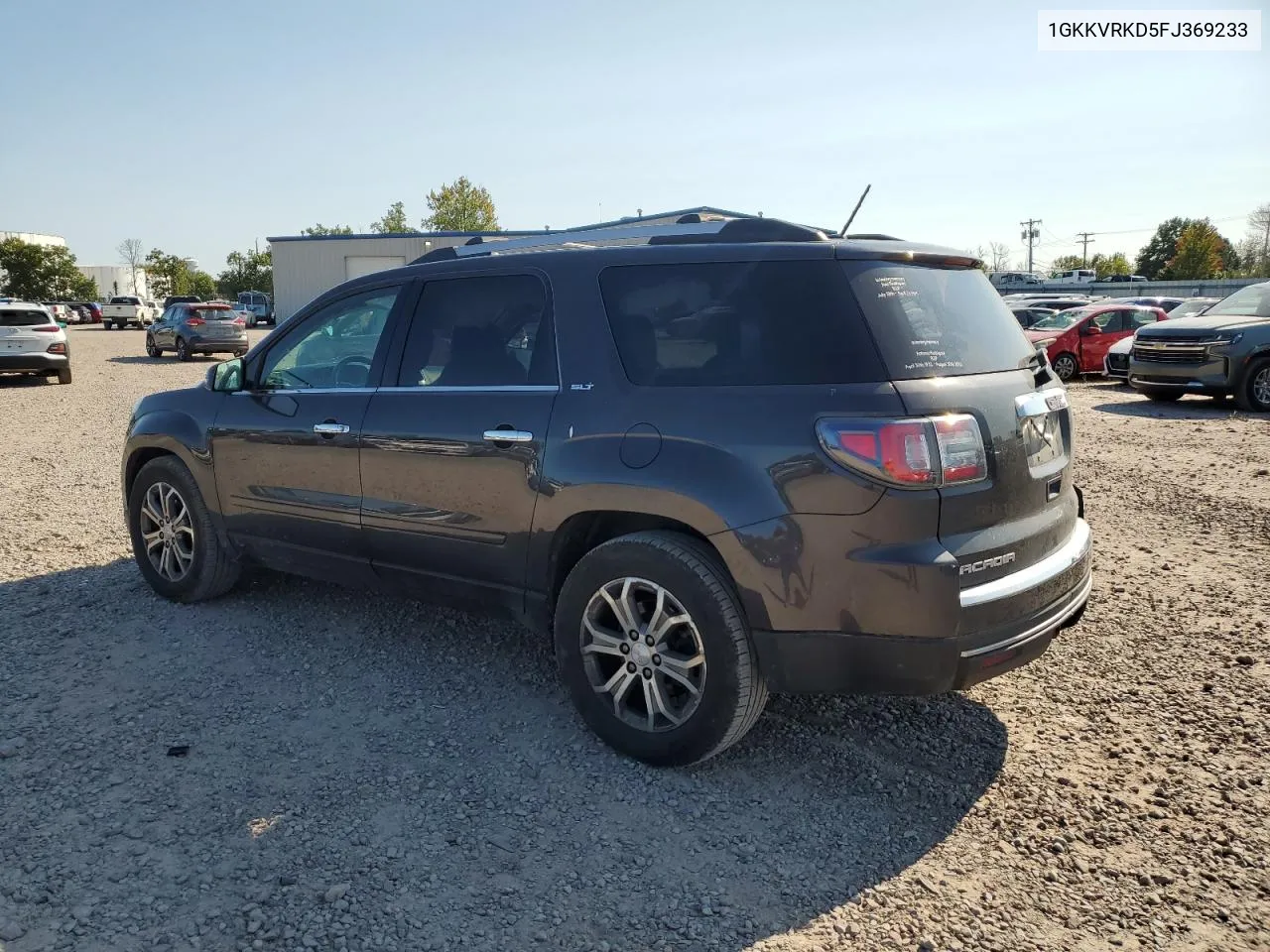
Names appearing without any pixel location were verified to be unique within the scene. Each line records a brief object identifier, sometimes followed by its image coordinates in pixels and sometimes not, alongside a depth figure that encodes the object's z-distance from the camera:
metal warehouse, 44.25
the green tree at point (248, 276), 102.00
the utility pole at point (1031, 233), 100.00
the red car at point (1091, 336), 19.62
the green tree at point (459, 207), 69.19
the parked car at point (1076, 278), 62.75
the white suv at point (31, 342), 19.03
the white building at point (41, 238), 105.97
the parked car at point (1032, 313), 26.08
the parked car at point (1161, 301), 26.74
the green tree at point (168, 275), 98.12
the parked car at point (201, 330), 26.33
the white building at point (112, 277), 119.50
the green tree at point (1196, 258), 75.75
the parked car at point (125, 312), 55.34
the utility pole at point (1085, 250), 110.69
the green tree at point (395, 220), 82.62
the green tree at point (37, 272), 81.31
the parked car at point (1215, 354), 13.24
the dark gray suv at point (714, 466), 3.05
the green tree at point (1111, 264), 103.69
